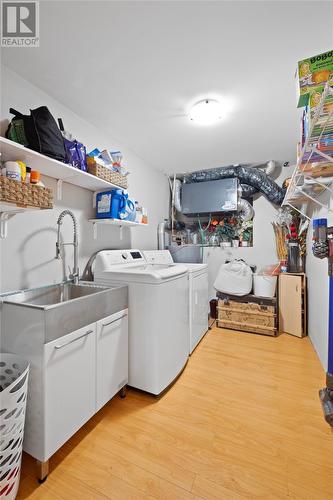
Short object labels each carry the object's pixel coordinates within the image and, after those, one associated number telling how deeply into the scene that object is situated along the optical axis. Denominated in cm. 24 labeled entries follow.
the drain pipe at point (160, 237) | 342
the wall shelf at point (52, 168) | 126
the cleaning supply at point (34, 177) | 129
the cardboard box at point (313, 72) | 104
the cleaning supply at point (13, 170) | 118
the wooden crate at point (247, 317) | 285
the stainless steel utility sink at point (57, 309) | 109
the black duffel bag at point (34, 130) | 134
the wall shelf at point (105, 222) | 207
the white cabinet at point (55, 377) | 108
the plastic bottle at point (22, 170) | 124
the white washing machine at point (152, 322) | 166
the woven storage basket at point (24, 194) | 111
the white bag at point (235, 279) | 302
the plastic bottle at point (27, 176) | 128
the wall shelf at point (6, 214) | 132
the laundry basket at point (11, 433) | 93
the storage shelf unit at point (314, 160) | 99
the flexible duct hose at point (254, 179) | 313
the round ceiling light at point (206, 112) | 187
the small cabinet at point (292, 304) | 279
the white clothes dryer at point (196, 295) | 235
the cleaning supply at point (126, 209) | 211
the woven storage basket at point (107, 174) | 180
